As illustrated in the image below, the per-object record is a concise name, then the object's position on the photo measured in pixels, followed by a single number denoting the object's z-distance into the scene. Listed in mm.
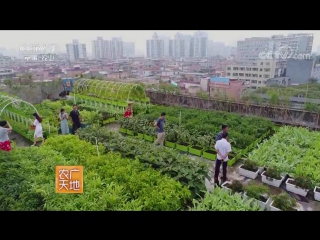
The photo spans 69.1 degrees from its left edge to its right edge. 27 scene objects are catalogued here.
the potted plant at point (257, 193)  3709
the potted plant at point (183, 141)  5949
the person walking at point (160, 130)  5828
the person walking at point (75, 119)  6500
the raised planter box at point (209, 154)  5445
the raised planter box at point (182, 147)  5911
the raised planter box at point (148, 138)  6524
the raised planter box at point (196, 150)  5660
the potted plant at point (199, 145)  5691
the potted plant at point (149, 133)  6527
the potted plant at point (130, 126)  7022
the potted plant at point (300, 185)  4074
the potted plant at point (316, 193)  3968
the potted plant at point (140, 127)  6785
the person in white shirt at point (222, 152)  4379
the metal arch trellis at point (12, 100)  7366
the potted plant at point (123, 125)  7230
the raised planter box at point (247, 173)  4680
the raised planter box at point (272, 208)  3507
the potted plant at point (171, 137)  6238
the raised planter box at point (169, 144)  6137
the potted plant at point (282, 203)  3514
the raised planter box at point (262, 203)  3596
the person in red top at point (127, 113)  7864
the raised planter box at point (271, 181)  4410
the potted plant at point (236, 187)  3934
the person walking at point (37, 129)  5858
